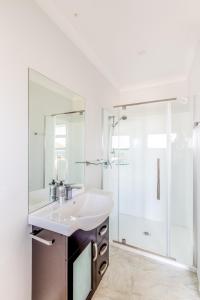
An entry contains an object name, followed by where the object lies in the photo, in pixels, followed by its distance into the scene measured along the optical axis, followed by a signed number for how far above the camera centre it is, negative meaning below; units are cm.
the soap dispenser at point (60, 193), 162 -40
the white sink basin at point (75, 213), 117 -51
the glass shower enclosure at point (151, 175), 257 -43
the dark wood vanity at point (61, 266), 120 -87
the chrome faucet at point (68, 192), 168 -40
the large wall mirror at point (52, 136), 140 +15
